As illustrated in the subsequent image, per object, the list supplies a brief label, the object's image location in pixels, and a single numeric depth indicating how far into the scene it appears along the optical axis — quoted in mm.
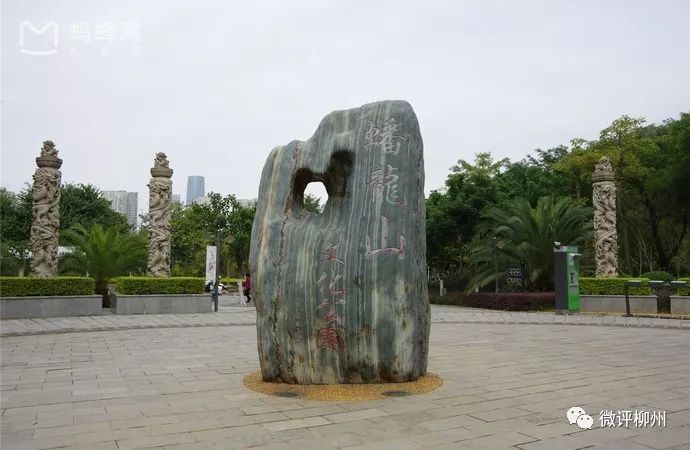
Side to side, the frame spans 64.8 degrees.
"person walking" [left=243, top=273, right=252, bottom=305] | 20528
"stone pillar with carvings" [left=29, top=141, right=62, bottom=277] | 16219
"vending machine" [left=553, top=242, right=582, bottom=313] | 15703
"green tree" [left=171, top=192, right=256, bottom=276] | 33406
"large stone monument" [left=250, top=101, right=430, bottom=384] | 5695
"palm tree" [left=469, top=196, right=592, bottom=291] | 18922
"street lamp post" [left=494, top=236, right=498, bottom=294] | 19728
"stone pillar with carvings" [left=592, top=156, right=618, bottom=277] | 18656
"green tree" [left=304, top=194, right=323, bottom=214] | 33788
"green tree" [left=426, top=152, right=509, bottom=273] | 22938
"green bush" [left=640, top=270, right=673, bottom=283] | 17141
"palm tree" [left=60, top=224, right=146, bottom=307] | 17641
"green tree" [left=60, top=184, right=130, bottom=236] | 32500
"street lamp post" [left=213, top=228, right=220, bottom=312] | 17453
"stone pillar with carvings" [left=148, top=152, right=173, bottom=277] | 18062
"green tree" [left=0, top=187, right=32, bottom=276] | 27672
